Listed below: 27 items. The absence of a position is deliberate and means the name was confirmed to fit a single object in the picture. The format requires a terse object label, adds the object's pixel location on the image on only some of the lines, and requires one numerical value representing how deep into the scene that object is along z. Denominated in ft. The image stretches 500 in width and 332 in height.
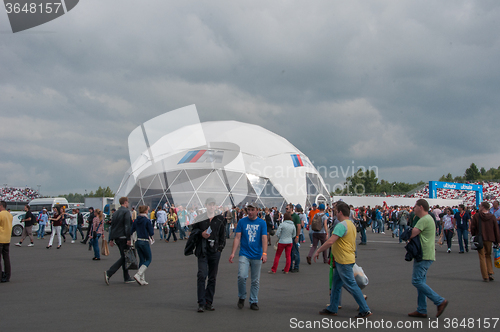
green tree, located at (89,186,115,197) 523.58
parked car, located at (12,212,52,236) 73.05
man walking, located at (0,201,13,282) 26.41
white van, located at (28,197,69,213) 97.44
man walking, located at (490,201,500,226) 35.47
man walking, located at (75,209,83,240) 58.29
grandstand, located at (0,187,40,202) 248.34
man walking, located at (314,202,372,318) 16.71
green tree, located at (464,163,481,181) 343.98
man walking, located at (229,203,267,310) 18.72
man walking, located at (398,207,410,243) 58.29
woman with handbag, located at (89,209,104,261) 38.40
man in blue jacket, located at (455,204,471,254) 41.90
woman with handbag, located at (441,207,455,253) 45.29
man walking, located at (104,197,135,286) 26.05
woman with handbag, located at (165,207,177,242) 60.44
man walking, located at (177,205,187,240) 63.82
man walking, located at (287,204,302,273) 31.27
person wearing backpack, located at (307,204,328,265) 34.53
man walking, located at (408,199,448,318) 16.55
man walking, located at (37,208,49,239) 65.26
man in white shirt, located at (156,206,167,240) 64.13
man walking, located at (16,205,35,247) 42.98
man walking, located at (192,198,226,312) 18.44
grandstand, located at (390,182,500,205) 171.42
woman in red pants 30.50
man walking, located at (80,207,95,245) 48.11
